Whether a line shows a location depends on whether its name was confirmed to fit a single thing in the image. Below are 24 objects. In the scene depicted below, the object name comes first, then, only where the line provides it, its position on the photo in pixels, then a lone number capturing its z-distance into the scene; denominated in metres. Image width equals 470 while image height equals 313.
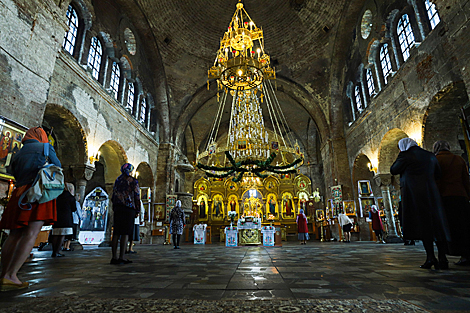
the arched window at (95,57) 10.27
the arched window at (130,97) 13.03
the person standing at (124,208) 3.79
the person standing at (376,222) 10.17
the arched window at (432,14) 7.58
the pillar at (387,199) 10.72
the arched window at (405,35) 8.78
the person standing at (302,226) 11.10
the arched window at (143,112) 14.35
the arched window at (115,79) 11.72
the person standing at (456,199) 3.00
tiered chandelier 8.26
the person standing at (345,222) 11.67
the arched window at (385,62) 10.31
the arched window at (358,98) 13.18
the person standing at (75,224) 6.89
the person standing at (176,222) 8.27
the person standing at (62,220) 5.41
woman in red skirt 2.01
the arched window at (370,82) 11.77
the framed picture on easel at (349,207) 13.15
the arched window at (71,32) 8.95
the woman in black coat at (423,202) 2.82
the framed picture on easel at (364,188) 12.80
